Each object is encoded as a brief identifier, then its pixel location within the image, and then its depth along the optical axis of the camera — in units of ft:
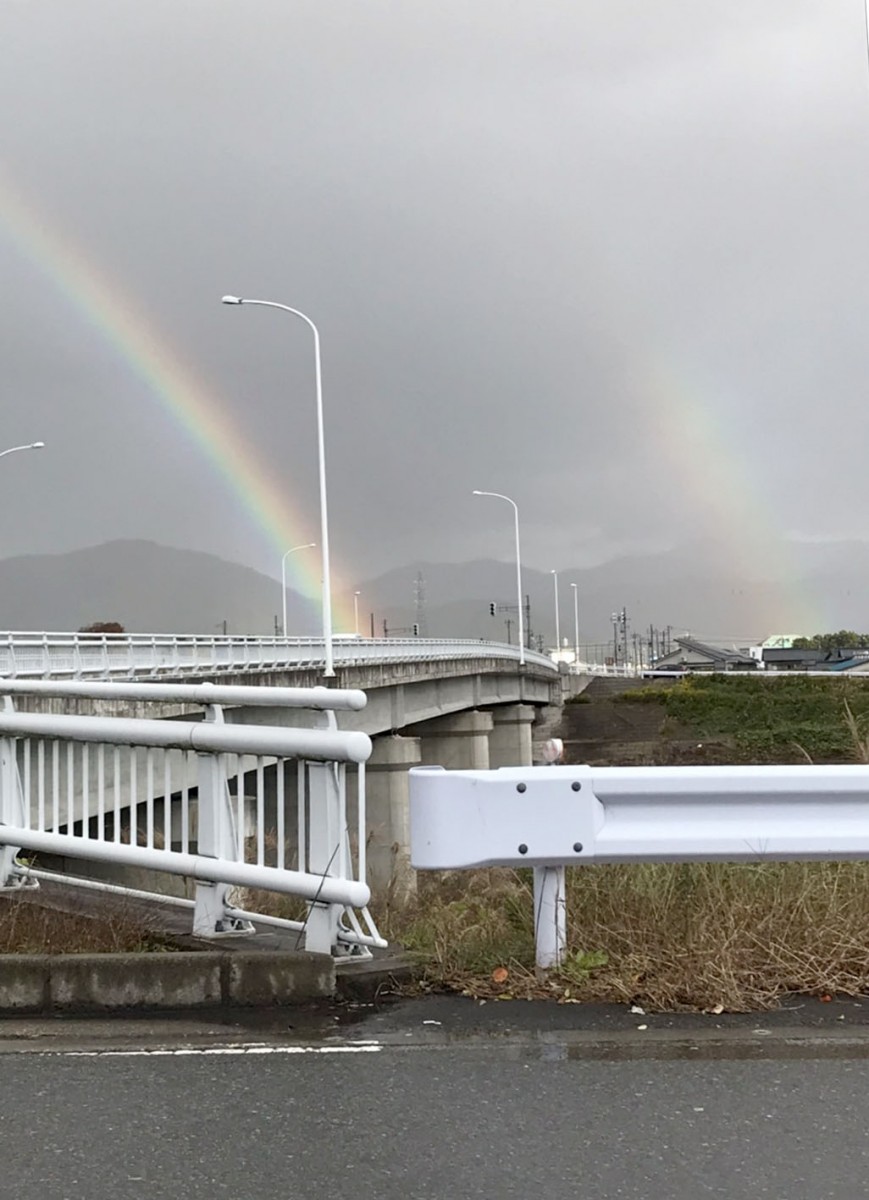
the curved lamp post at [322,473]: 122.52
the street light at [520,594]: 260.62
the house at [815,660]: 538.06
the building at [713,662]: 572.92
